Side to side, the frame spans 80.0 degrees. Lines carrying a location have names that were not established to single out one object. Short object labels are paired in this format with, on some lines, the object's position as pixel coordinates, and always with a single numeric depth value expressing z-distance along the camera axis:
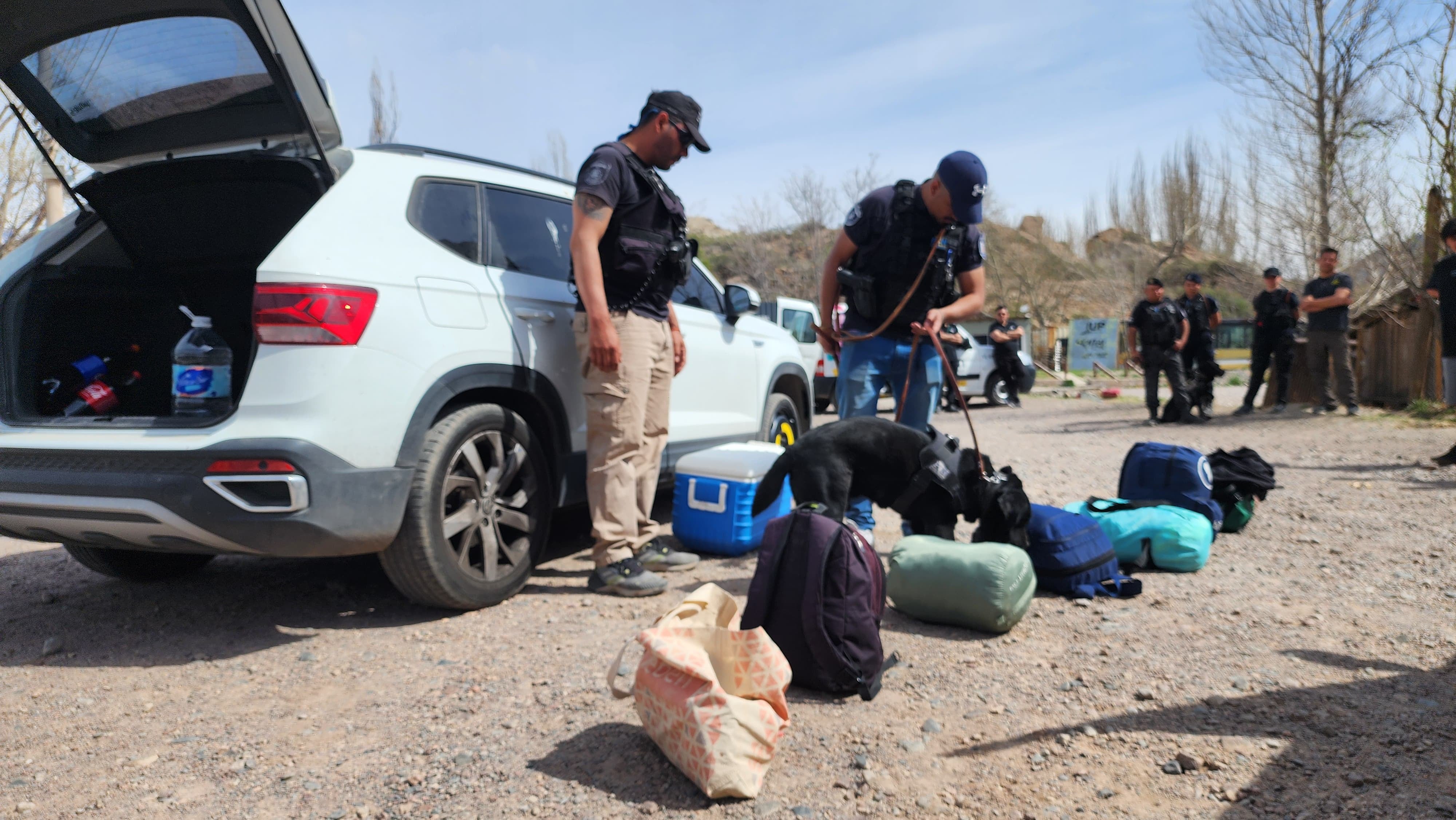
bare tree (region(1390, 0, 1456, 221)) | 10.94
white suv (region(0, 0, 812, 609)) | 2.78
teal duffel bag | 4.05
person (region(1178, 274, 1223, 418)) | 11.24
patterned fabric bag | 2.03
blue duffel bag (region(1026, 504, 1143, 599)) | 3.65
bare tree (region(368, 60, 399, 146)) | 23.23
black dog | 3.44
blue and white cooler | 4.34
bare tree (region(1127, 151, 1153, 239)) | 47.22
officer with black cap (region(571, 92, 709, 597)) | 3.47
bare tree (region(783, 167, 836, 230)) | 35.69
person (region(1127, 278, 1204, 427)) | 10.97
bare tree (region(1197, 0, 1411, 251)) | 14.73
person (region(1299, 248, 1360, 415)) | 10.42
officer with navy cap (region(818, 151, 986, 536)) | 4.14
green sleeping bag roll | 3.15
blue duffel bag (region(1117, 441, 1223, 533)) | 4.70
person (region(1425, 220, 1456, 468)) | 6.70
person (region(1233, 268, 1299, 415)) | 11.23
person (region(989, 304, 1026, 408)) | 15.16
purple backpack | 2.63
